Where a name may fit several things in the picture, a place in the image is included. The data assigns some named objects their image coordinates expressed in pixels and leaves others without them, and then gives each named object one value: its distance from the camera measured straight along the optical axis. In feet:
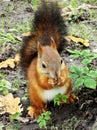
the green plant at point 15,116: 11.30
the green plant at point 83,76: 10.47
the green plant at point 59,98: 11.07
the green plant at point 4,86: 12.34
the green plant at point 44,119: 10.68
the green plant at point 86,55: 10.85
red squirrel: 10.76
